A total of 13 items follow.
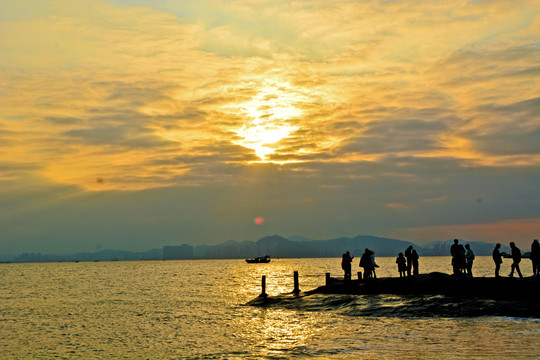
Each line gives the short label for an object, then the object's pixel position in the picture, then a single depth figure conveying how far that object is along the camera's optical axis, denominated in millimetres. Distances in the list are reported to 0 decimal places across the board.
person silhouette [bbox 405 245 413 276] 39375
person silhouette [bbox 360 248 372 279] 40438
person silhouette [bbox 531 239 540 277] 30250
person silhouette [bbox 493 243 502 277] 32219
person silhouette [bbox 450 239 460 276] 33500
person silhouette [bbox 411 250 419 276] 39512
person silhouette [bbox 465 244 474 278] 33053
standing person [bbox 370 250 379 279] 40534
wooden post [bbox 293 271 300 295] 45934
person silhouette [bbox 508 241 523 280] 30453
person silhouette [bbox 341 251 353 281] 42812
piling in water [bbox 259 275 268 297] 48259
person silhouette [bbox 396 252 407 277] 40250
